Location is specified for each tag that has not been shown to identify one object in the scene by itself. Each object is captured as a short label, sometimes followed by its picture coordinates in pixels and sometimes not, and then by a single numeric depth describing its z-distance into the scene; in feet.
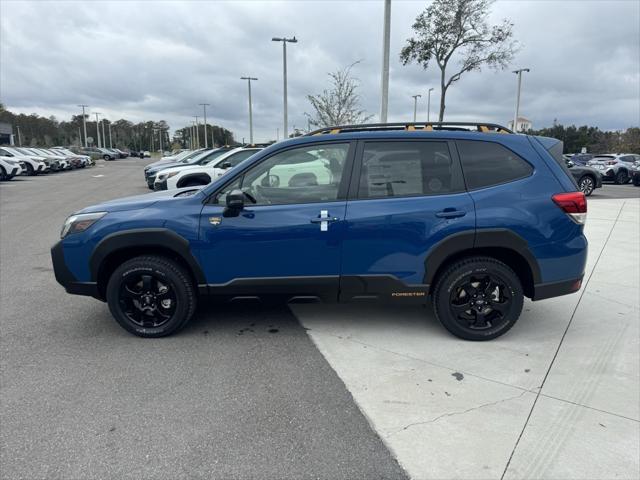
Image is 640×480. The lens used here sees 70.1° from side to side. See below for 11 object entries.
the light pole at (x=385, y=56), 38.42
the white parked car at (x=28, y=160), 81.75
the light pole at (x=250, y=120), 124.14
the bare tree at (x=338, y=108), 58.23
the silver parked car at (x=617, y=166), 82.48
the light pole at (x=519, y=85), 116.72
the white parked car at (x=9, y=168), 73.31
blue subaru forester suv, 12.23
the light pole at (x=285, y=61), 82.97
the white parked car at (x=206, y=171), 40.40
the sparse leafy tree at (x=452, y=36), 57.57
